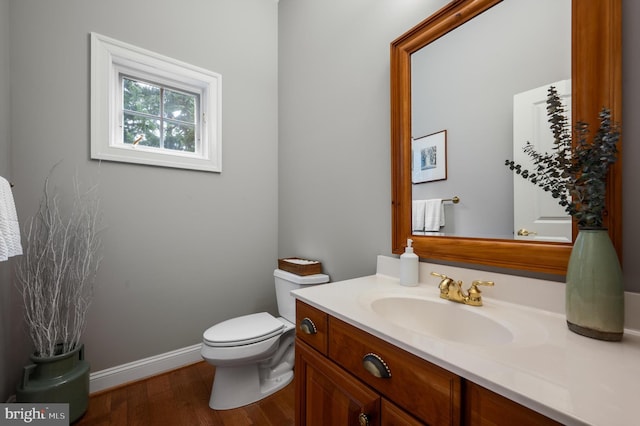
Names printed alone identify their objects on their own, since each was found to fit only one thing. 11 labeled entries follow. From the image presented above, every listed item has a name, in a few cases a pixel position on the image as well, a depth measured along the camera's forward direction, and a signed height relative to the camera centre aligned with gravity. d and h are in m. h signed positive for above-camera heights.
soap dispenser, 1.14 -0.24
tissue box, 1.70 -0.34
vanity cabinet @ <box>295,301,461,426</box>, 0.60 -0.46
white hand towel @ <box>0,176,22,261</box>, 0.88 -0.04
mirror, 0.86 +0.40
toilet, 1.39 -0.74
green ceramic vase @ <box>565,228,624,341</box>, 0.62 -0.18
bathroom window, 1.59 +0.71
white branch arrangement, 1.36 -0.30
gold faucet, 0.91 -0.28
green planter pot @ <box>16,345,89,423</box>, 1.25 -0.81
